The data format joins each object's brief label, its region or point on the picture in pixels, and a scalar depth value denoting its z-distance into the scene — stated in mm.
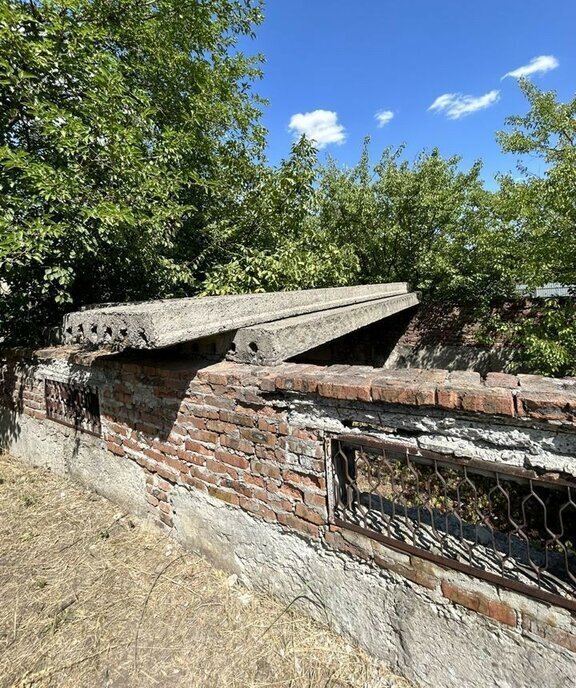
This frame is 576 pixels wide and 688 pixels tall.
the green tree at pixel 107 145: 3359
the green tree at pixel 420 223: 8477
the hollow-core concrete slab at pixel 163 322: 1862
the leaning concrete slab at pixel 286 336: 2355
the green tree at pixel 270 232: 5645
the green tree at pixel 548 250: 5281
